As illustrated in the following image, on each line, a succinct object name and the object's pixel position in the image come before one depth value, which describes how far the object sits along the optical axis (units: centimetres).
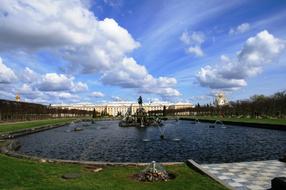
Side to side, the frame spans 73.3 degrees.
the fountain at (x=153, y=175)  771
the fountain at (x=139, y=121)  4216
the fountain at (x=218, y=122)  4078
